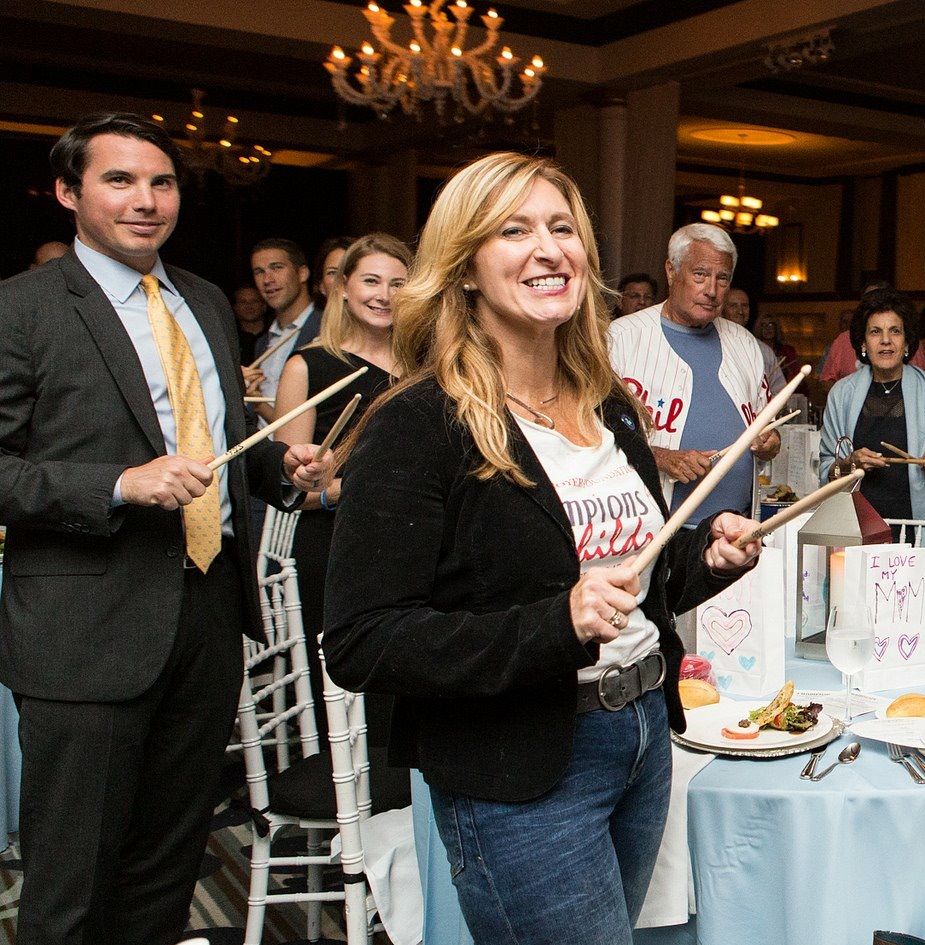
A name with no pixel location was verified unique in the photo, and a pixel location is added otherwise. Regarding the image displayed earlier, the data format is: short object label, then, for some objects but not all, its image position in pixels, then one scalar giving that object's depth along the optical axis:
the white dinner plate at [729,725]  1.70
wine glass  1.75
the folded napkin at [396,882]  2.07
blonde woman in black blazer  1.26
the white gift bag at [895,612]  2.00
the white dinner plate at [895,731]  1.66
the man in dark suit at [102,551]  1.85
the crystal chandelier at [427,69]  6.82
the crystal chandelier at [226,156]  9.03
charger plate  1.67
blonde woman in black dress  3.13
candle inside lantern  2.07
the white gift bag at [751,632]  1.94
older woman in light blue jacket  4.34
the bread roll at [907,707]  1.81
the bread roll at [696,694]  1.91
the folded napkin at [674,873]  1.61
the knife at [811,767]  1.60
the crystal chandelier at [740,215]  12.14
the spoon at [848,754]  1.65
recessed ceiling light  12.86
